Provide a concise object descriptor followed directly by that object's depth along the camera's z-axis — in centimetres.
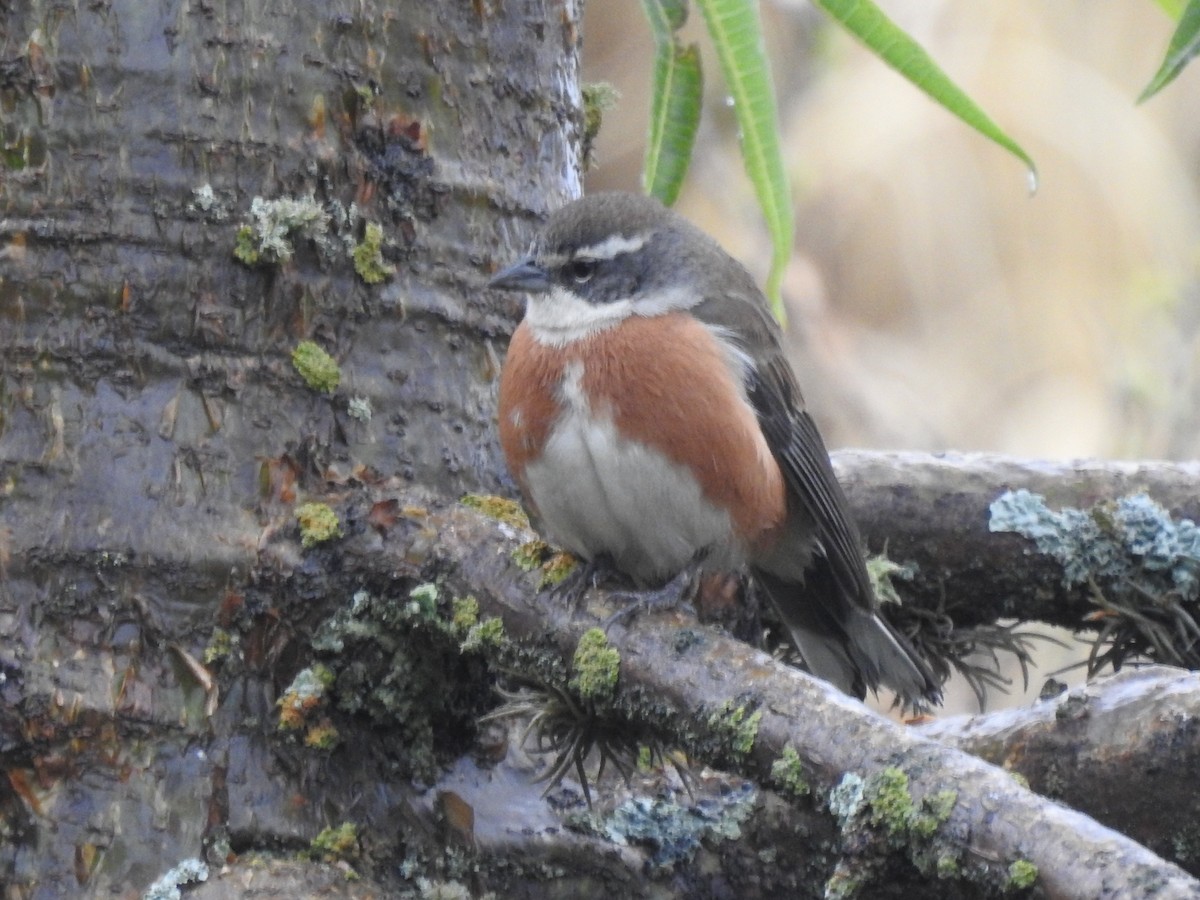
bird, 686
